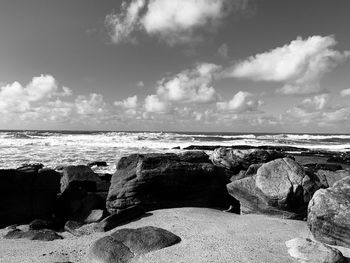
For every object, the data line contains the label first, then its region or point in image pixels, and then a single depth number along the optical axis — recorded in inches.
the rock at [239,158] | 470.0
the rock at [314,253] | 192.2
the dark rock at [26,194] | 364.5
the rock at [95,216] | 327.0
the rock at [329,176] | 336.1
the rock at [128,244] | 214.4
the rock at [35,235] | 277.4
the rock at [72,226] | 304.8
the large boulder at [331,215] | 226.4
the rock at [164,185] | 346.9
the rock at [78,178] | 463.2
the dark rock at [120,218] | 282.6
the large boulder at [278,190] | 283.1
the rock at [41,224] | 321.7
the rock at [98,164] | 769.3
